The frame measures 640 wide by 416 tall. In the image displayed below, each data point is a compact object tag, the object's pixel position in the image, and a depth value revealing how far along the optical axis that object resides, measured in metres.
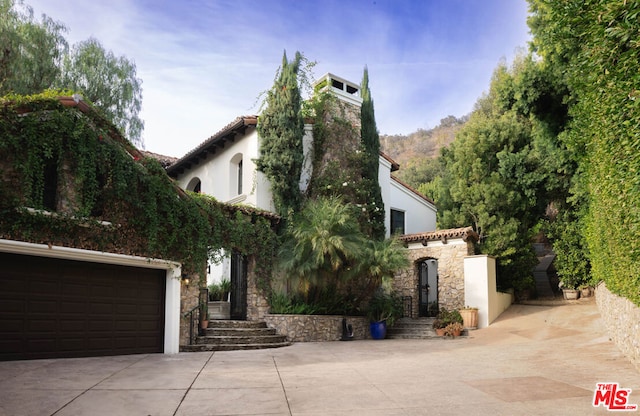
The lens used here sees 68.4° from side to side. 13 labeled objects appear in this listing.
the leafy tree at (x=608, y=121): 5.17
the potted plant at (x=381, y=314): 16.48
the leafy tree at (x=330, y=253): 14.89
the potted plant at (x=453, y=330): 15.64
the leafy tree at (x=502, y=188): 17.64
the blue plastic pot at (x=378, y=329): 16.44
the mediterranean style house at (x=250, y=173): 17.50
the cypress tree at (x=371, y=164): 18.53
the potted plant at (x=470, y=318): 16.27
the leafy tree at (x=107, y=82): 18.55
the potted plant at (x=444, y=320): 16.05
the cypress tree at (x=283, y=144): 16.72
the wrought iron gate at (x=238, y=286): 15.09
